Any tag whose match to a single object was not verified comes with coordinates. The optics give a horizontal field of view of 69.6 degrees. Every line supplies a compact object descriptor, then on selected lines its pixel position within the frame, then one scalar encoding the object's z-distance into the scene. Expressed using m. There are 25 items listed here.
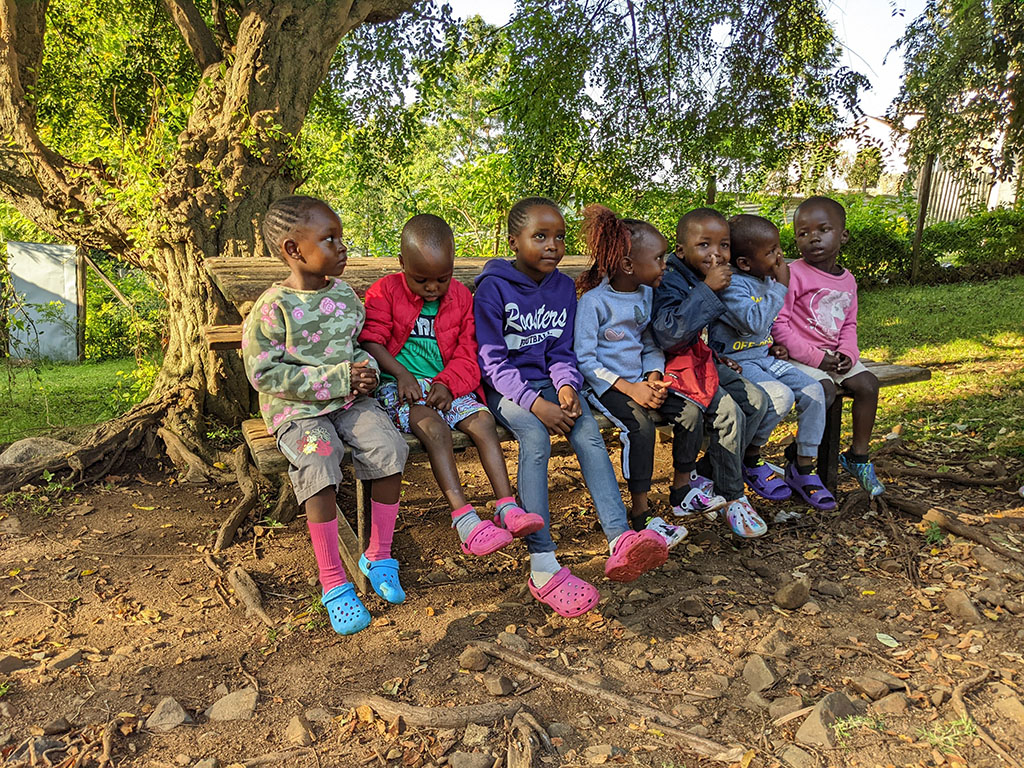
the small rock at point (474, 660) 2.70
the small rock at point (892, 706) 2.38
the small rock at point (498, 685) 2.54
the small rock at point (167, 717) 2.38
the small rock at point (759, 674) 2.56
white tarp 11.25
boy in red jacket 3.02
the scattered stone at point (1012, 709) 2.31
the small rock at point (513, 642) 2.82
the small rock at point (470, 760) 2.19
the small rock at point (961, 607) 2.94
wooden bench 3.12
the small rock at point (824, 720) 2.23
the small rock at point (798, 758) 2.15
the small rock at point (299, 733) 2.30
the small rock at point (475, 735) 2.29
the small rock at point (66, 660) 2.72
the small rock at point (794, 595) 3.09
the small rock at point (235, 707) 2.44
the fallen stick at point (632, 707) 2.23
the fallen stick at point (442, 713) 2.37
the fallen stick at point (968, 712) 2.15
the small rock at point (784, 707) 2.40
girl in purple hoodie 2.93
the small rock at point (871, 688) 2.47
